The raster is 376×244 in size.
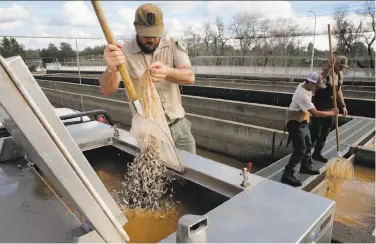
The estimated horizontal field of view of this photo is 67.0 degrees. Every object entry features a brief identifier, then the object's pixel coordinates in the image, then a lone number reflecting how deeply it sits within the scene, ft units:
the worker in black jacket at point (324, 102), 14.20
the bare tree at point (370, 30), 54.11
